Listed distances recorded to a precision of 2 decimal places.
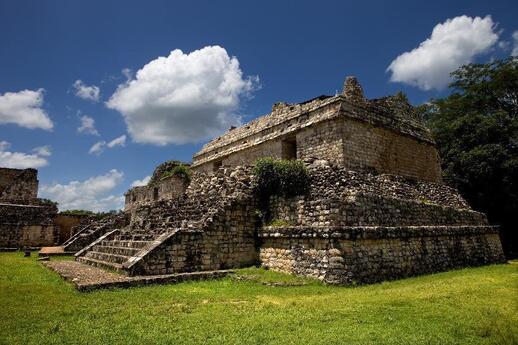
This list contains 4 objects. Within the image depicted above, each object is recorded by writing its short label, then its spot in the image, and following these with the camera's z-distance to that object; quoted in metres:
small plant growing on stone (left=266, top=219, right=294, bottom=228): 10.93
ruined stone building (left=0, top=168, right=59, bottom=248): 21.53
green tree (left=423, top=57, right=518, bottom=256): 21.20
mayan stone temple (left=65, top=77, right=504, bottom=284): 9.63
